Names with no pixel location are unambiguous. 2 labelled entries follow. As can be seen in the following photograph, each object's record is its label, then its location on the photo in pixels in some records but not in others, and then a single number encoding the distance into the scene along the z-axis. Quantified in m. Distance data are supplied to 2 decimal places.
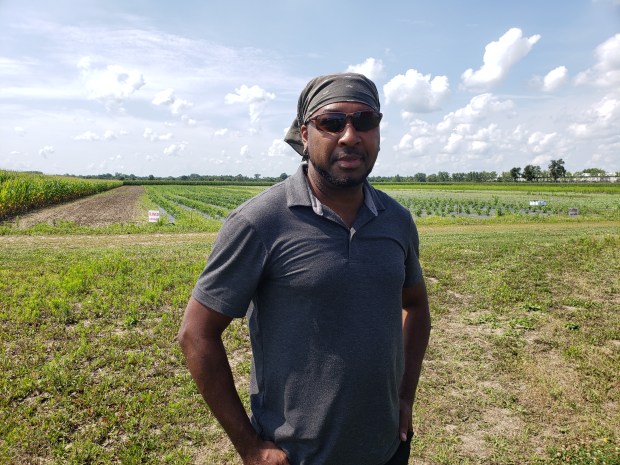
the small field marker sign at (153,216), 19.38
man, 1.59
